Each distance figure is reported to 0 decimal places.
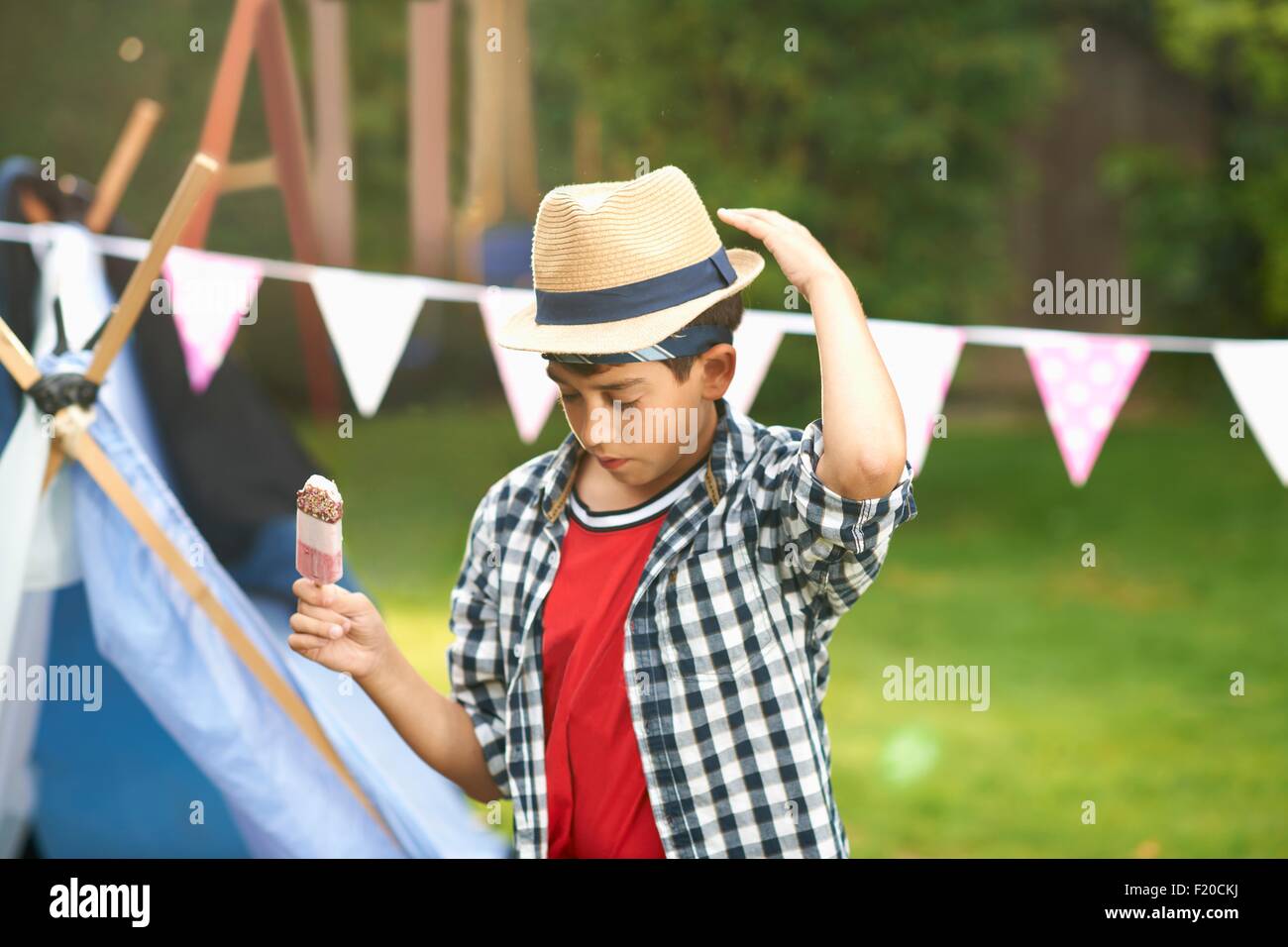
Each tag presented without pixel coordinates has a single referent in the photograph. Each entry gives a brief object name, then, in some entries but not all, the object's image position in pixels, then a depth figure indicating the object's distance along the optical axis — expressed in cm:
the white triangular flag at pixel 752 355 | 299
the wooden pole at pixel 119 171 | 314
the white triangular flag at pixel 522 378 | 315
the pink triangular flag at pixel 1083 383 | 304
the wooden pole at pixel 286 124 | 441
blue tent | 260
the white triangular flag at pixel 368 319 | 313
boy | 184
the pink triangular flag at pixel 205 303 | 316
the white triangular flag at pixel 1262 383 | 288
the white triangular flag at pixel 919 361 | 296
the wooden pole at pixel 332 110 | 766
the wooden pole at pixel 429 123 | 730
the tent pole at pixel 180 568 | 252
